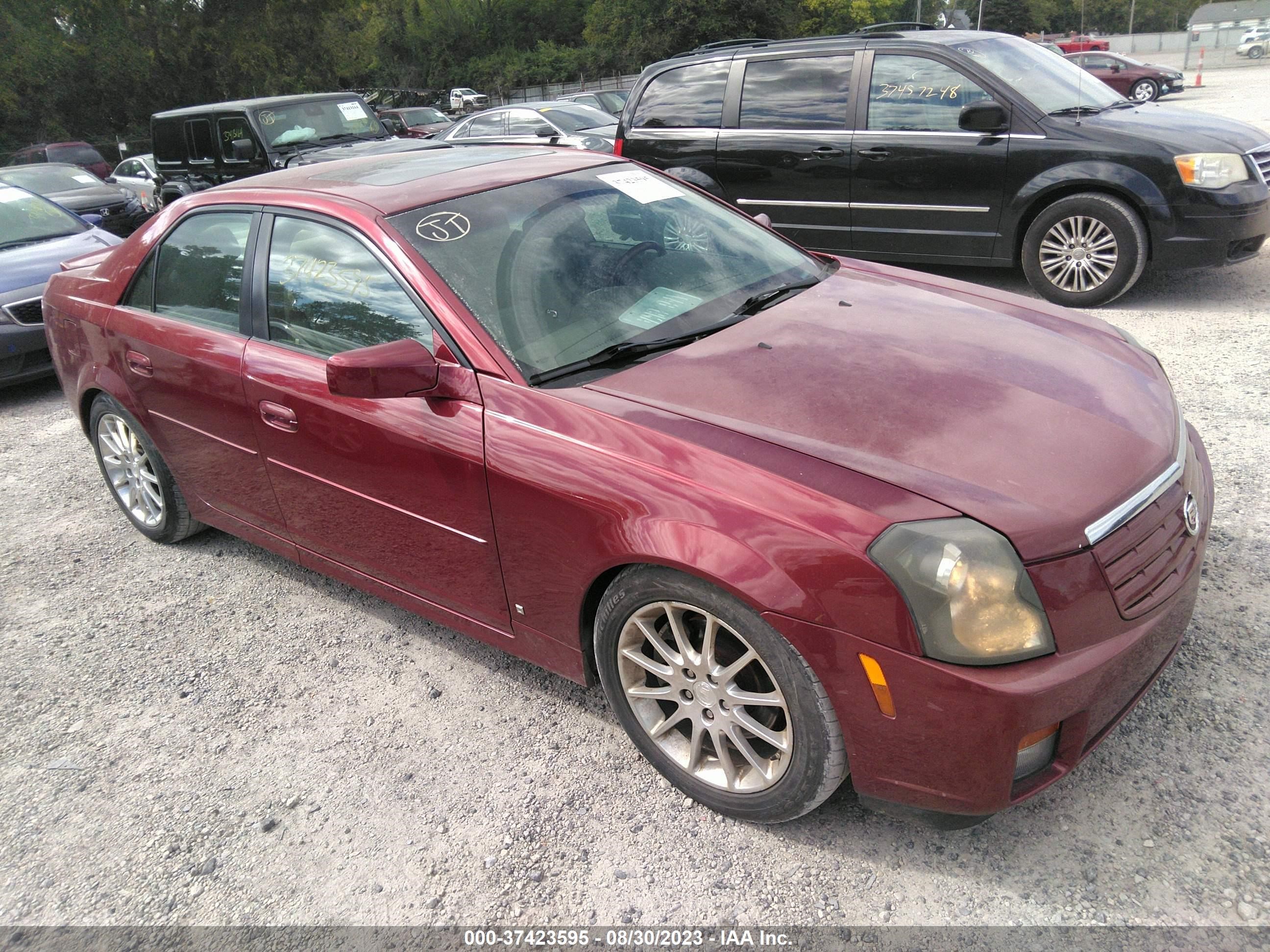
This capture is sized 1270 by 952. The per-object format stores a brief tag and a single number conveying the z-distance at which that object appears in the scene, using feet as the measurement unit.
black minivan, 19.25
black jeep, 35.68
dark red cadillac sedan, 6.64
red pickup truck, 104.53
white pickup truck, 136.67
